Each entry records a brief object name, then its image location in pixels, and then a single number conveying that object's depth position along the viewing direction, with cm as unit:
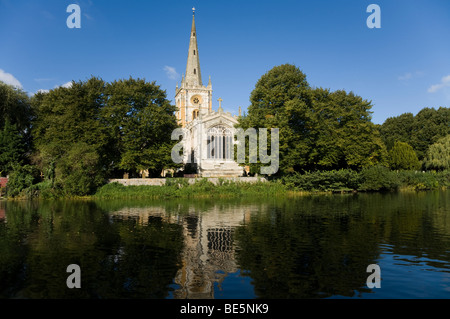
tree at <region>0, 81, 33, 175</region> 3588
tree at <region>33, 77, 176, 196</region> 3350
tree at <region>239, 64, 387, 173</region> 3572
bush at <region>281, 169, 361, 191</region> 3622
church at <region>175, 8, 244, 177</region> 5188
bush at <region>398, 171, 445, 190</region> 4381
